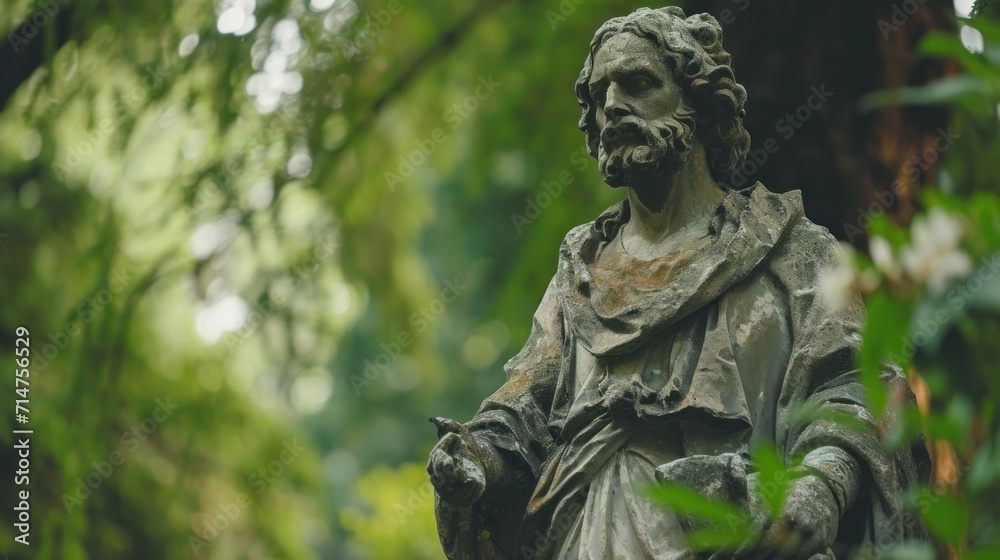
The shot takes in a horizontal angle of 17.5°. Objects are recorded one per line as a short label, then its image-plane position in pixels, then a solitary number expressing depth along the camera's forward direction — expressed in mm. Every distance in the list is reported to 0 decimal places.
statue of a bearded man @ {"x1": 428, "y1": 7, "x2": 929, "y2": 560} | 8312
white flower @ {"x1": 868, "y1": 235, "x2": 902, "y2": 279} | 4902
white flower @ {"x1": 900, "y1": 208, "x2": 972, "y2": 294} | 4820
